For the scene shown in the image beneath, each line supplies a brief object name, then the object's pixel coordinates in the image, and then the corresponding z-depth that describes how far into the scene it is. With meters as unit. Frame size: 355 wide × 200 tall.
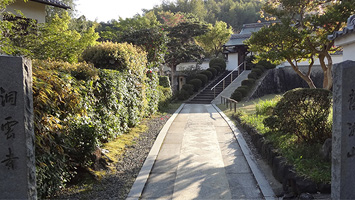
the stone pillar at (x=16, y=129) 3.22
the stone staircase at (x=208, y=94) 23.41
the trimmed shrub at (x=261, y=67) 26.12
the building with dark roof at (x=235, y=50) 32.09
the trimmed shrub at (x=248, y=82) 23.67
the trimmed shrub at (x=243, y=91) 21.94
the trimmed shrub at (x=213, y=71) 30.02
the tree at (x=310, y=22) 10.19
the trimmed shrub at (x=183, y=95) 23.72
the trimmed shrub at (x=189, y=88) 24.73
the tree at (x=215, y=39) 35.62
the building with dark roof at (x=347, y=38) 6.26
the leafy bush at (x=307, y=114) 6.23
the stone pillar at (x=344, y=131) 3.37
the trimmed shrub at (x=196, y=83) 26.03
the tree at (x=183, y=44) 25.66
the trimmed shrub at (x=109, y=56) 10.10
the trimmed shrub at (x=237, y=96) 21.05
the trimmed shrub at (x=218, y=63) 31.97
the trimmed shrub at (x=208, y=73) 28.78
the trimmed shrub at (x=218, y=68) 30.98
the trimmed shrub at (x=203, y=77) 27.33
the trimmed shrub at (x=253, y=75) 24.75
